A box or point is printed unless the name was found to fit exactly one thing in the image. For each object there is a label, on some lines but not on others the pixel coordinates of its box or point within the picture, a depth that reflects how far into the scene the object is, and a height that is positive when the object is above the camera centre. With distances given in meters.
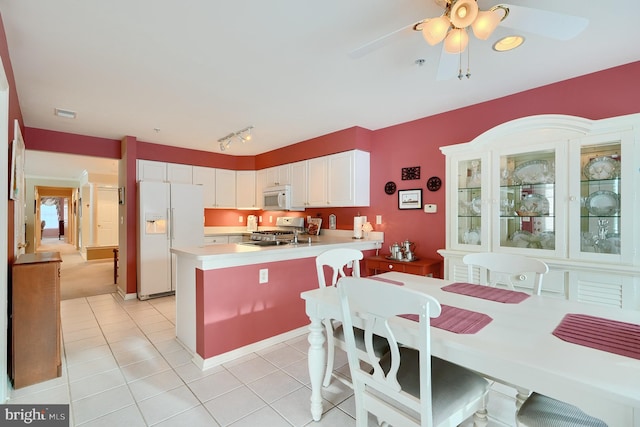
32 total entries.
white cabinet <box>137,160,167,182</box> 4.46 +0.61
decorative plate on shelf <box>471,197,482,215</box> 2.85 +0.03
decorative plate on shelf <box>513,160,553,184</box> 2.48 +0.31
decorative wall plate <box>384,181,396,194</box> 3.77 +0.28
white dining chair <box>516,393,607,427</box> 1.09 -0.78
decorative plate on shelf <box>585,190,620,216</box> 2.19 +0.04
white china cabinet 2.09 +0.06
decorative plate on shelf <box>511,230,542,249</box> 2.54 -0.27
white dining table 0.88 -0.51
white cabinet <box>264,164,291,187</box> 4.83 +0.58
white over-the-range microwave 4.75 +0.20
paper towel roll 3.94 -0.23
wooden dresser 2.11 -0.80
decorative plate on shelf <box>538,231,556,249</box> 2.43 -0.25
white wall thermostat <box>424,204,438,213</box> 3.35 +0.01
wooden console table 3.13 -0.62
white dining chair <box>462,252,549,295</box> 1.90 -0.38
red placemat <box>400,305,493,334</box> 1.27 -0.50
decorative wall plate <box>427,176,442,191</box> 3.32 +0.29
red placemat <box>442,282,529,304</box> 1.66 -0.50
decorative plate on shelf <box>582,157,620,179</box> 2.18 +0.30
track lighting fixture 3.93 +1.04
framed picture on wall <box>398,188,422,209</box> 3.51 +0.13
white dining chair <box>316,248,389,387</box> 1.82 -0.76
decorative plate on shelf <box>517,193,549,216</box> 2.50 +0.03
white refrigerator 4.21 -0.26
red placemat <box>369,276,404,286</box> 2.00 -0.49
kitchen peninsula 2.45 -0.78
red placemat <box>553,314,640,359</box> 1.08 -0.50
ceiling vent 3.18 +1.07
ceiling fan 1.29 +0.85
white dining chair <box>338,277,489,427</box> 1.12 -0.76
